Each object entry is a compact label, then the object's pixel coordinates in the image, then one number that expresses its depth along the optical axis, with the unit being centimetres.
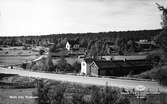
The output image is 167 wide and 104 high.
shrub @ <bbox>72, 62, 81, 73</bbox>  6197
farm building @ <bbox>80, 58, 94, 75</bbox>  5603
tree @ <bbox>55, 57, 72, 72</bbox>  6083
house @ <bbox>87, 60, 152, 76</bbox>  5212
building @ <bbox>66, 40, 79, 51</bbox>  11070
